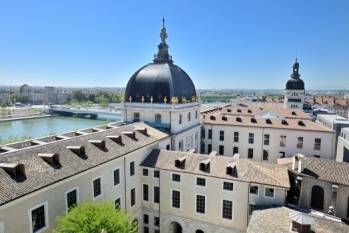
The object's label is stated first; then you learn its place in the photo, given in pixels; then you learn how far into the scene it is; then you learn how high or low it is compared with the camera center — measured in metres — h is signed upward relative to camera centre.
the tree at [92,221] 15.80 -7.45
